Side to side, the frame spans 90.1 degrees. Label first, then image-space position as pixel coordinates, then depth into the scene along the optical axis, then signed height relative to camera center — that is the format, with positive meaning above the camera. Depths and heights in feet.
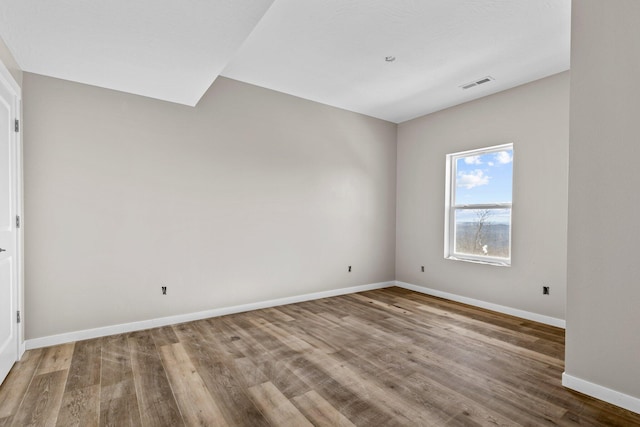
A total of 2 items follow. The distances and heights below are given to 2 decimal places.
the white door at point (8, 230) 7.57 -0.58
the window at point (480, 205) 13.67 +0.13
